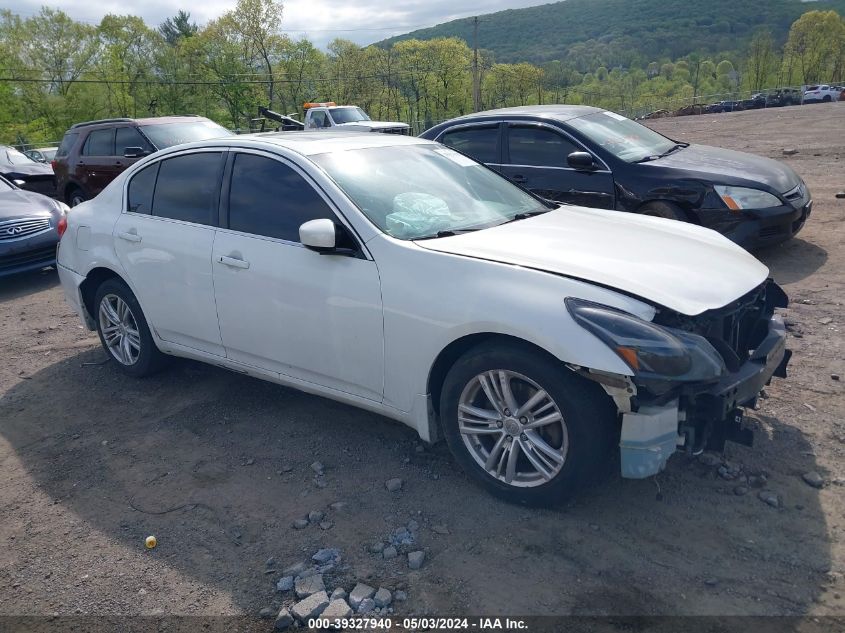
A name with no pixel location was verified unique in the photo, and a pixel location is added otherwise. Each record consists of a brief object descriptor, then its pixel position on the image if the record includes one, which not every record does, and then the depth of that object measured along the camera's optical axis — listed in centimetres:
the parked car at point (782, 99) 4466
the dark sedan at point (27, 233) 852
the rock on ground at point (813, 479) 340
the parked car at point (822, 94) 4362
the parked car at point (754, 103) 4519
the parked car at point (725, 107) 4653
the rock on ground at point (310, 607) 274
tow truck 2103
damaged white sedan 302
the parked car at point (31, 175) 1285
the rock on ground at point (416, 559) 300
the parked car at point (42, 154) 2500
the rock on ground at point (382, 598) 279
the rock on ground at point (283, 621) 273
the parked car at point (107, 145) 1138
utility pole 5062
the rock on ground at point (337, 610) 274
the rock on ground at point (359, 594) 280
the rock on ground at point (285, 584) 293
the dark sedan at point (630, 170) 677
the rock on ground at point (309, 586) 287
